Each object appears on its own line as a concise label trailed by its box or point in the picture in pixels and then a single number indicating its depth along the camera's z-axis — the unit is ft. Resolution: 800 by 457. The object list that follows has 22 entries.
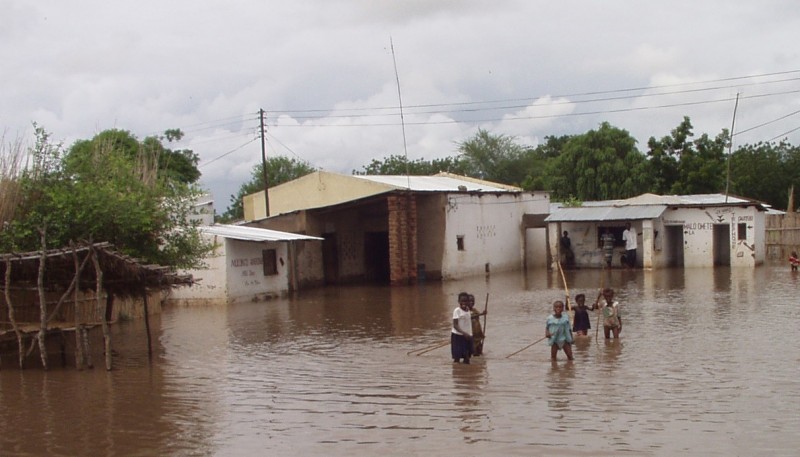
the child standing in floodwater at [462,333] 46.68
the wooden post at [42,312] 47.57
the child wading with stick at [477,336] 50.96
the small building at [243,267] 90.38
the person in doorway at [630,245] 122.52
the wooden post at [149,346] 54.04
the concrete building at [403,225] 111.96
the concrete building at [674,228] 117.70
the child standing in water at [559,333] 47.29
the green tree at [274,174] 220.64
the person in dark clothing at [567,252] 130.11
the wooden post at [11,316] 48.42
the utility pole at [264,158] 134.41
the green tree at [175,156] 143.84
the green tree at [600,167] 171.83
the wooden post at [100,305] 47.54
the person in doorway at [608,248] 124.26
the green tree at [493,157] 257.34
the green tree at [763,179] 172.24
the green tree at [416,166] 235.81
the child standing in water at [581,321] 54.92
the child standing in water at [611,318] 53.93
